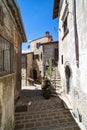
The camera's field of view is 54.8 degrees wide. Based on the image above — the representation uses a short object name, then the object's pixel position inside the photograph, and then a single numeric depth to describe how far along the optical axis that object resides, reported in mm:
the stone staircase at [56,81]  7402
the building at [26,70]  12820
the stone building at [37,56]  13253
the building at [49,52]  11714
